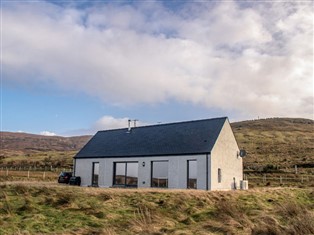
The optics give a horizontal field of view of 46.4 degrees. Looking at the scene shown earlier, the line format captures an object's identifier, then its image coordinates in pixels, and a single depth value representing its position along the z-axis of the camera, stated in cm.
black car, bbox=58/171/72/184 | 3331
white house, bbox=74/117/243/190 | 2634
